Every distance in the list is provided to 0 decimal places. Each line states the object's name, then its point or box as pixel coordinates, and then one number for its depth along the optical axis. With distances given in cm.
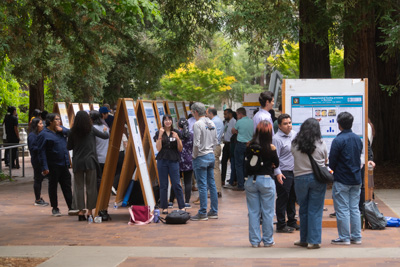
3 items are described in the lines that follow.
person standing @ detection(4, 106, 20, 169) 2159
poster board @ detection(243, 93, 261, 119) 2344
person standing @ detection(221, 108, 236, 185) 1648
